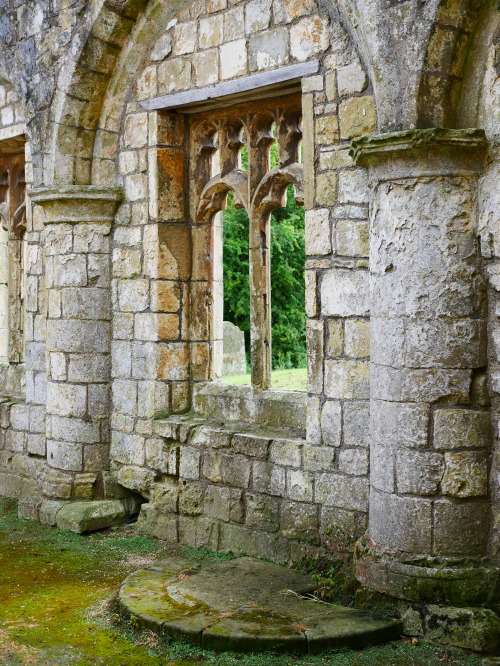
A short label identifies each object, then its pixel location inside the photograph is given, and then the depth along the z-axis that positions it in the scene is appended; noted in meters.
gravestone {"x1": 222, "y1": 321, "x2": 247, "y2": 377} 10.17
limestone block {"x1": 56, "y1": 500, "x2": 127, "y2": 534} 6.73
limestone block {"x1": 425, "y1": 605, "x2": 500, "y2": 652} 4.30
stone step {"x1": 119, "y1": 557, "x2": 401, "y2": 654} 4.40
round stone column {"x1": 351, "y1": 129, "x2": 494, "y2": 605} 4.52
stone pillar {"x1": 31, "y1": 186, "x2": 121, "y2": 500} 6.94
